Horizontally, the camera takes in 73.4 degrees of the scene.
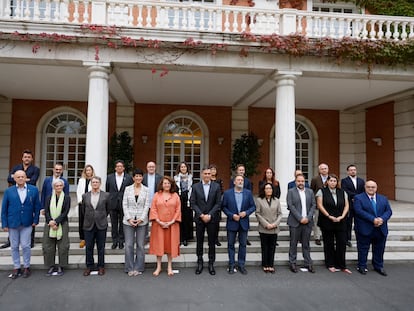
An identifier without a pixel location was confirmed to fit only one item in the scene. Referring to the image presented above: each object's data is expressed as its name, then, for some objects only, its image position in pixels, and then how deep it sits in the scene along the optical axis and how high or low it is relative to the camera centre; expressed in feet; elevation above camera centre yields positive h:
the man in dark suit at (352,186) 17.49 -1.22
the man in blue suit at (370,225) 14.89 -3.14
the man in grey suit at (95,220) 14.03 -2.79
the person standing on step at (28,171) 16.83 -0.40
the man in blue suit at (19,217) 13.80 -2.62
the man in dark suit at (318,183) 17.61 -1.07
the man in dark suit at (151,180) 16.58 -0.89
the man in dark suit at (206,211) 14.65 -2.39
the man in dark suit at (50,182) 16.03 -1.02
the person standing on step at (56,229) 14.03 -3.27
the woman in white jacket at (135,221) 14.10 -2.82
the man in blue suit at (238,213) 14.62 -2.49
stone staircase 15.53 -5.30
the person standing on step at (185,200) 17.47 -2.17
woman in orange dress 14.12 -2.91
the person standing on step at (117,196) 16.20 -1.80
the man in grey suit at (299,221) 15.08 -2.88
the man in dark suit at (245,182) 17.94 -1.08
